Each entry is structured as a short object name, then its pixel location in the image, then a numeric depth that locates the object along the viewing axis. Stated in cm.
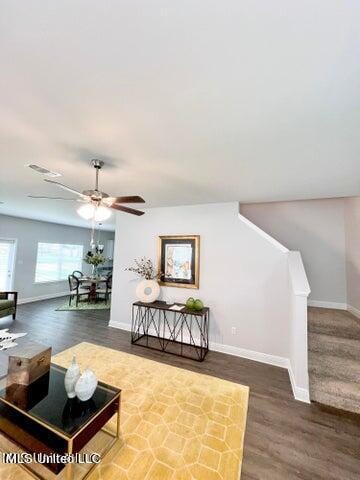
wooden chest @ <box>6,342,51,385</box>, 184
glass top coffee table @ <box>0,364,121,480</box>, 140
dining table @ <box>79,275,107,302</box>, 654
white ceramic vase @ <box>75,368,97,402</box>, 166
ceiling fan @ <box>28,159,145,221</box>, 203
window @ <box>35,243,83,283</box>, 683
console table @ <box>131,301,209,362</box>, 347
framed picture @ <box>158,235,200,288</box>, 379
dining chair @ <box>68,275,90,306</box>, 620
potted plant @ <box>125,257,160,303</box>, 382
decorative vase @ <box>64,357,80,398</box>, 174
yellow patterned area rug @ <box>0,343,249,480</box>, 155
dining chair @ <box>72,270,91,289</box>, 640
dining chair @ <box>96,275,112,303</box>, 672
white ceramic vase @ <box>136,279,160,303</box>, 381
